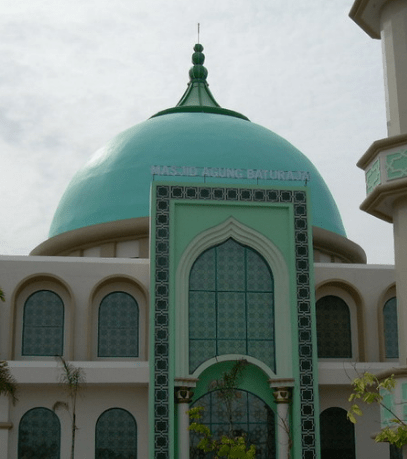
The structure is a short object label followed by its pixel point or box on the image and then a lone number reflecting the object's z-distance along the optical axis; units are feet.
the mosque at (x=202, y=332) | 72.59
